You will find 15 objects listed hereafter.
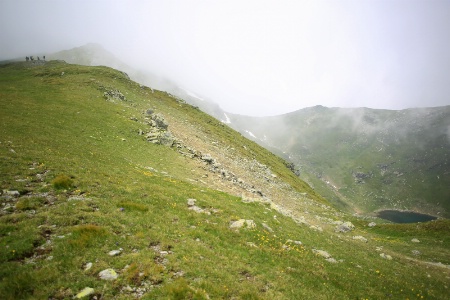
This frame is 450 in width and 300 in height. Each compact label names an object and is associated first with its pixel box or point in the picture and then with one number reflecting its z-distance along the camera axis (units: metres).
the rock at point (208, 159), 46.41
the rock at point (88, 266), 11.16
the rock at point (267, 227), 21.94
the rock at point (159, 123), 53.28
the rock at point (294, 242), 20.97
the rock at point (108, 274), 10.95
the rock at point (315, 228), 29.45
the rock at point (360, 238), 32.95
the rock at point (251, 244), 17.47
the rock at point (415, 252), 30.33
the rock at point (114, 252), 12.48
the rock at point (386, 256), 25.11
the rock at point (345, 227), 37.58
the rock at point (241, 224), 19.82
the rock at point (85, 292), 9.68
